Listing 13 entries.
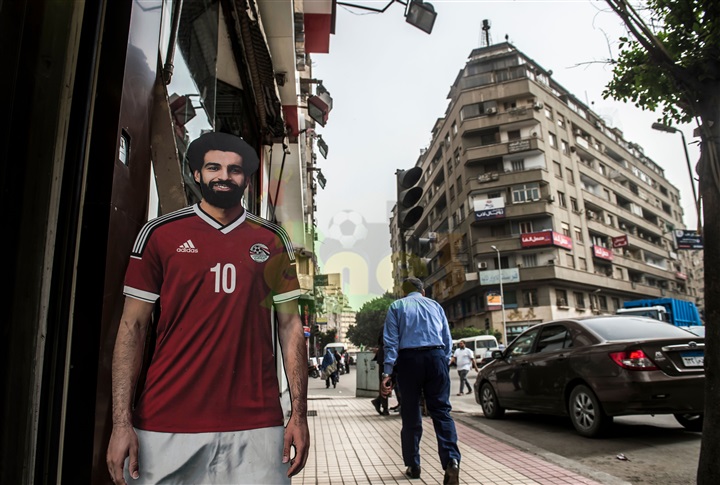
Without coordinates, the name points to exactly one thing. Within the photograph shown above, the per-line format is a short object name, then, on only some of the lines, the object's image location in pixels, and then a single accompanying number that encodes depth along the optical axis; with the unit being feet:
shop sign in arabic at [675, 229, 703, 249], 110.11
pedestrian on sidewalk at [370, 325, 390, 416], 29.04
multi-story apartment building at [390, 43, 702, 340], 149.79
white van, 111.65
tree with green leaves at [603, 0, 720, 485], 11.22
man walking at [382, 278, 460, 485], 13.76
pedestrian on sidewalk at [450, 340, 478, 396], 52.92
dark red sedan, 19.34
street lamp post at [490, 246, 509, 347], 144.36
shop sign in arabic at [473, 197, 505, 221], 152.46
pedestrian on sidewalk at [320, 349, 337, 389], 73.48
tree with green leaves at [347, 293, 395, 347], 238.07
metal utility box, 41.65
